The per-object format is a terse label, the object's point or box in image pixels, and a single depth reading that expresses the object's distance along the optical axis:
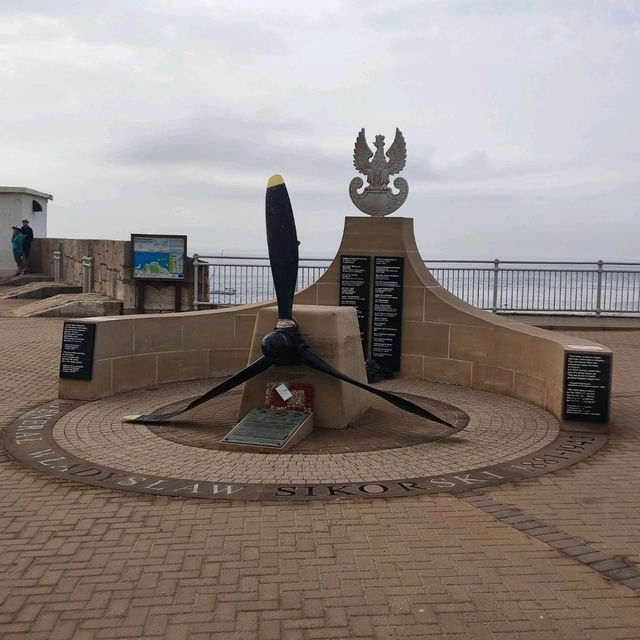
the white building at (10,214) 27.81
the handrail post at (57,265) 25.62
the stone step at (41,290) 22.22
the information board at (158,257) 17.20
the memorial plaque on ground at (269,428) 7.24
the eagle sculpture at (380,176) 11.30
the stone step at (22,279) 25.45
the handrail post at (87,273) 21.67
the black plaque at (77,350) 9.16
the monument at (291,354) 7.77
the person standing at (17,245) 25.62
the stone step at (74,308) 17.80
